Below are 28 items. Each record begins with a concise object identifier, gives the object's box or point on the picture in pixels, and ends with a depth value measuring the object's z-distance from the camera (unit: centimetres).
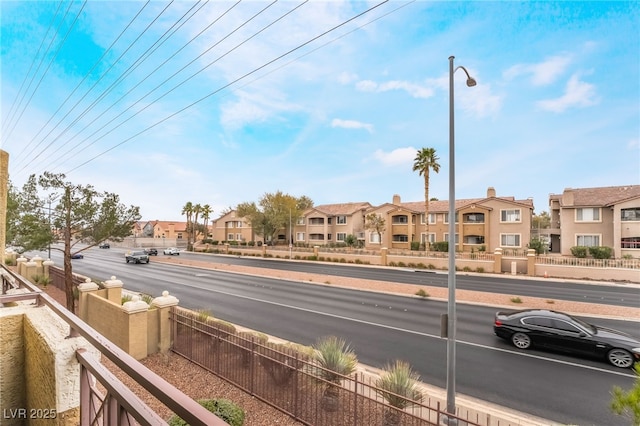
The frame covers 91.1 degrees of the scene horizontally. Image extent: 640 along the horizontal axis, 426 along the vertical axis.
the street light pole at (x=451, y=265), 707
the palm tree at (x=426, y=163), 4034
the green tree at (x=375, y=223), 5034
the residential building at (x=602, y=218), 3341
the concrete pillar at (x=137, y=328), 963
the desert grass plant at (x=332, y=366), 673
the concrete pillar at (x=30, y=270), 2056
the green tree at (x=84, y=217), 1463
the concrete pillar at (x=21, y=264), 2126
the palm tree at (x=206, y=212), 8306
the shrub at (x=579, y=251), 3293
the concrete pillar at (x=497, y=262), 3250
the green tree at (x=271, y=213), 5897
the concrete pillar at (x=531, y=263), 3080
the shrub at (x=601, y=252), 3141
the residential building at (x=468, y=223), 4100
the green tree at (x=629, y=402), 409
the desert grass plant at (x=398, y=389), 638
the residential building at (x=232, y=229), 7012
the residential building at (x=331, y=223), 5878
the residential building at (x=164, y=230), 10706
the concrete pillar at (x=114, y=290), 1362
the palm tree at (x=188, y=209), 8050
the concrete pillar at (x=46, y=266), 2167
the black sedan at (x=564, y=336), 1025
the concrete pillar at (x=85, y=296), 1284
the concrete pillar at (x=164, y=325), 1021
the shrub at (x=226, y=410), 568
